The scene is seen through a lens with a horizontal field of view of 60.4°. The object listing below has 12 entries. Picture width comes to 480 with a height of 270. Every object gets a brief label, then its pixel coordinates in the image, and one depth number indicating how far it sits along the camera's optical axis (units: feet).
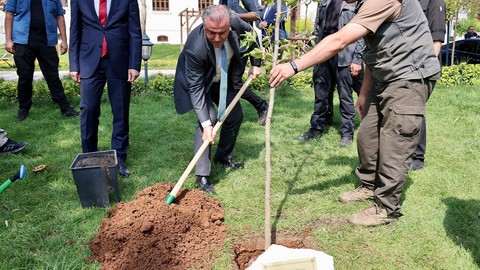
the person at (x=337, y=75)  17.06
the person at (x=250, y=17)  18.71
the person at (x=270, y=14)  31.55
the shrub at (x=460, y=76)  30.12
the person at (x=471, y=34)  53.57
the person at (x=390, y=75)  9.14
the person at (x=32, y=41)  20.36
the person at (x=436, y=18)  13.73
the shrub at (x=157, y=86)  28.09
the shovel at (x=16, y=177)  9.02
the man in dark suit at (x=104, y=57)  13.75
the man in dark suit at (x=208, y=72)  10.95
